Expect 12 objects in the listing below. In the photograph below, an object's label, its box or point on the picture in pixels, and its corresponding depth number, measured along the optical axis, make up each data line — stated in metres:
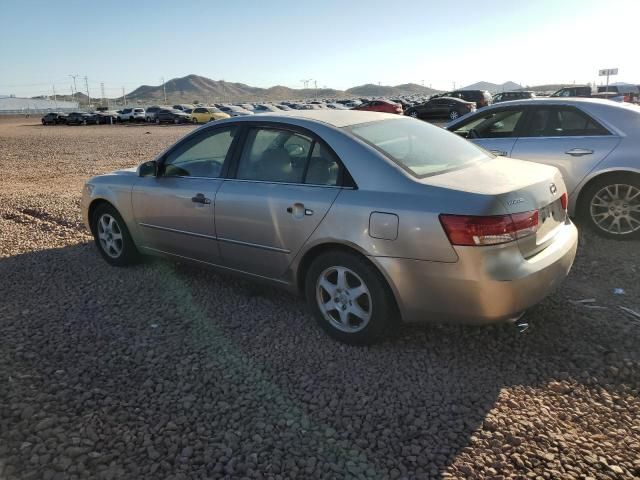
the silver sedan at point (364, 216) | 3.07
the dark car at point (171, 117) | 43.83
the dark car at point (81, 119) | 49.09
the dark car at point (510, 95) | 33.28
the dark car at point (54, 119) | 50.28
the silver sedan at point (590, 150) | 5.47
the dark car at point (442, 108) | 27.92
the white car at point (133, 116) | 50.47
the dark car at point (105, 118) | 50.00
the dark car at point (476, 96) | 31.44
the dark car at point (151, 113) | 48.61
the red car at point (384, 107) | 31.38
